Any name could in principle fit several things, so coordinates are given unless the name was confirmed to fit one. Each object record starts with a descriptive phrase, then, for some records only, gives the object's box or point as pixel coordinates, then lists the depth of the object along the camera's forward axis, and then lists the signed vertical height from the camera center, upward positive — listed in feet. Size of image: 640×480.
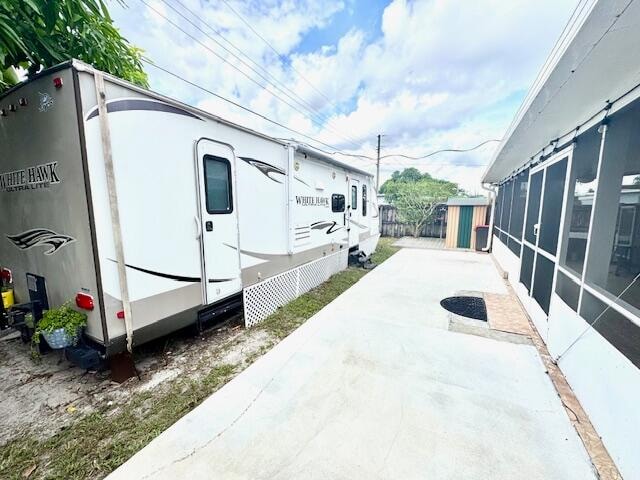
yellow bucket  10.21 -3.43
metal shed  35.96 -1.78
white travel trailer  7.19 +0.07
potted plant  7.63 -3.34
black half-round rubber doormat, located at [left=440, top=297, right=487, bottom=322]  14.08 -5.54
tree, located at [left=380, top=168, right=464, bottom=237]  45.34 +0.51
